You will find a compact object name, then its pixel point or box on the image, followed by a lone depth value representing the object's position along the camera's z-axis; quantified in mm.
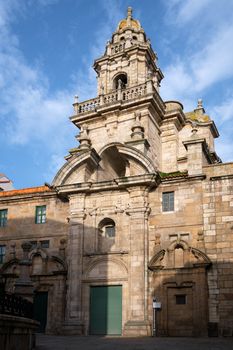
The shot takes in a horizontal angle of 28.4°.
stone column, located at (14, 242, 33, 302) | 22359
